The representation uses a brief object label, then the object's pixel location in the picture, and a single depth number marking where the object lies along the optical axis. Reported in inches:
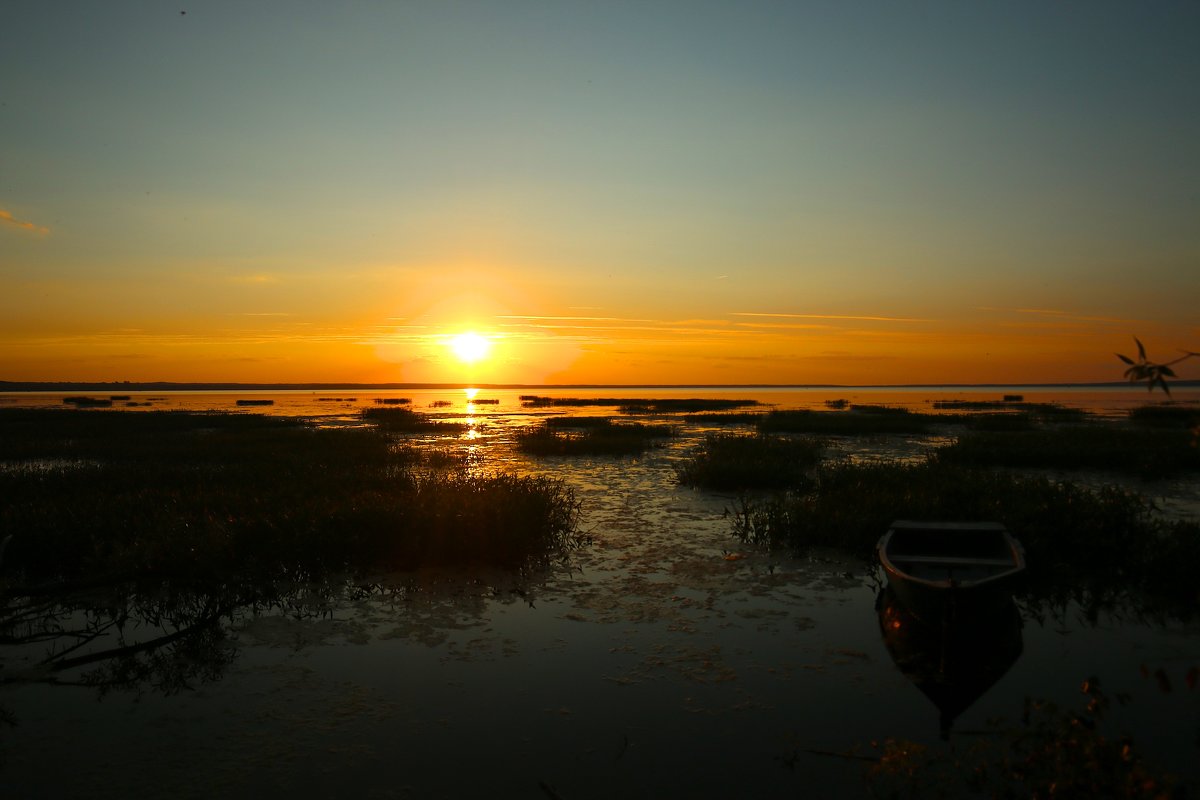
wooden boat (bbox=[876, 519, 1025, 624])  270.7
